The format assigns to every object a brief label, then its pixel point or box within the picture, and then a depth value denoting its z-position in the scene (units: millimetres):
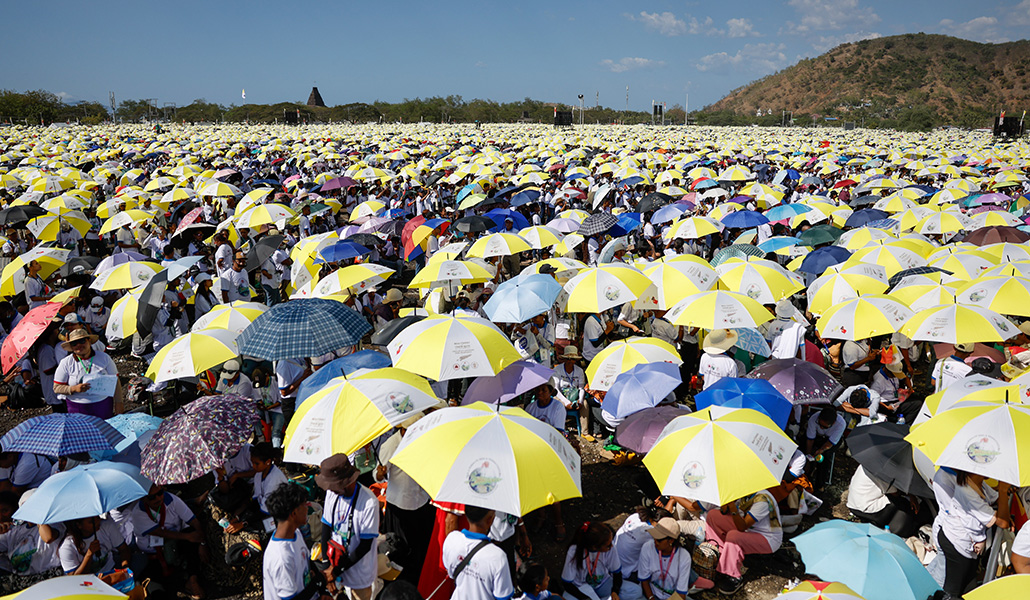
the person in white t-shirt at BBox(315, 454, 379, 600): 3553
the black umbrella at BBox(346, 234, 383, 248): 10805
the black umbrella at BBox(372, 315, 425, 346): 6642
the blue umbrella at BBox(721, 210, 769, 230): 11148
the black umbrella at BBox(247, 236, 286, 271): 9117
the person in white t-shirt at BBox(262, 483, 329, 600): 3141
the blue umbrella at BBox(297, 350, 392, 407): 5230
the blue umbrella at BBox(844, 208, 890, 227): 11836
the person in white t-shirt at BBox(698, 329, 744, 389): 5977
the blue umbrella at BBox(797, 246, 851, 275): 8898
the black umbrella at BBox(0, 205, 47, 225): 12031
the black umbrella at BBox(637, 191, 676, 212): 13711
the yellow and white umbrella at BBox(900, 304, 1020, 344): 5504
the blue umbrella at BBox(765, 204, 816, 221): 12148
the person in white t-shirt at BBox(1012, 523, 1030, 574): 3367
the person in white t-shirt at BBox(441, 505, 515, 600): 3205
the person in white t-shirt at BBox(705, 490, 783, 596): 4500
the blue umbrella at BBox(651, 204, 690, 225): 12273
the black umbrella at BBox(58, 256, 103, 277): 9359
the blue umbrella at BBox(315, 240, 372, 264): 8711
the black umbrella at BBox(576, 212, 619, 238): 10750
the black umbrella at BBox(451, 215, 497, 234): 11321
